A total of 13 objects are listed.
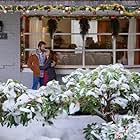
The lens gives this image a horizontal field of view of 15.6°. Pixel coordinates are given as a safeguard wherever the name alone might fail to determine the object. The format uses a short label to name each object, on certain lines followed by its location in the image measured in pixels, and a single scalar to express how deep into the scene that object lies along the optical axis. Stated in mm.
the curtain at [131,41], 14312
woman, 12867
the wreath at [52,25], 13898
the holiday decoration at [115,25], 13912
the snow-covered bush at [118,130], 5727
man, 12828
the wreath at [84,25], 14062
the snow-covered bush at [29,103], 5715
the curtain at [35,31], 14109
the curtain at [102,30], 14305
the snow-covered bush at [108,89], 5953
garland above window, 11281
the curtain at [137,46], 14359
